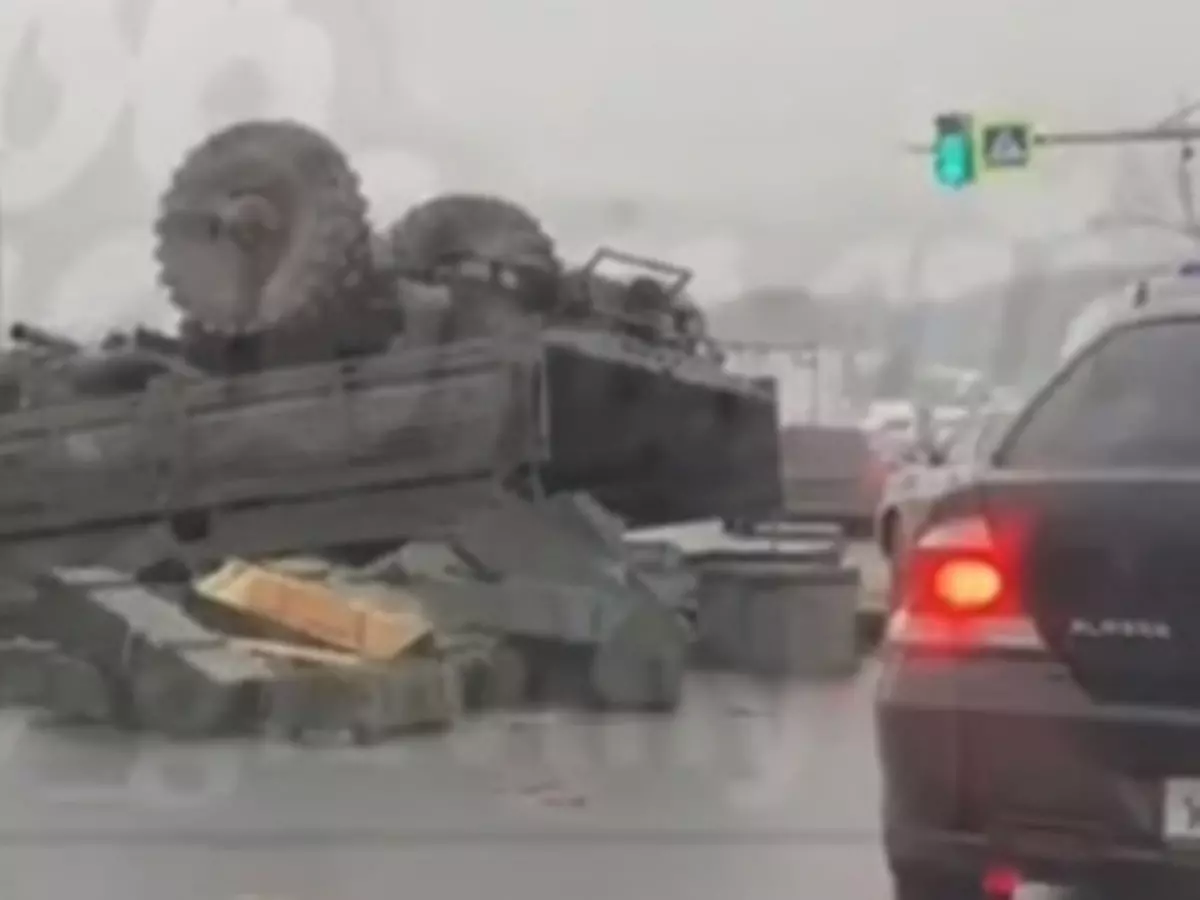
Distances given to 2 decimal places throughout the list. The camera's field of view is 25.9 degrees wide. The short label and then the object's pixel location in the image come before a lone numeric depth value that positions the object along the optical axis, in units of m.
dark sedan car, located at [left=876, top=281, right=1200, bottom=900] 5.57
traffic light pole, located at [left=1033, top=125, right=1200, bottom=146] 27.61
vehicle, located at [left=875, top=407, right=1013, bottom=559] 18.50
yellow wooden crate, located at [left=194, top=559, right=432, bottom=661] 12.27
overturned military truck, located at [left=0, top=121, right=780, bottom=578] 14.19
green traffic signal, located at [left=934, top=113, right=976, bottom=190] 27.08
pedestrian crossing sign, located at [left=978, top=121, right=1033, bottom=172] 27.41
